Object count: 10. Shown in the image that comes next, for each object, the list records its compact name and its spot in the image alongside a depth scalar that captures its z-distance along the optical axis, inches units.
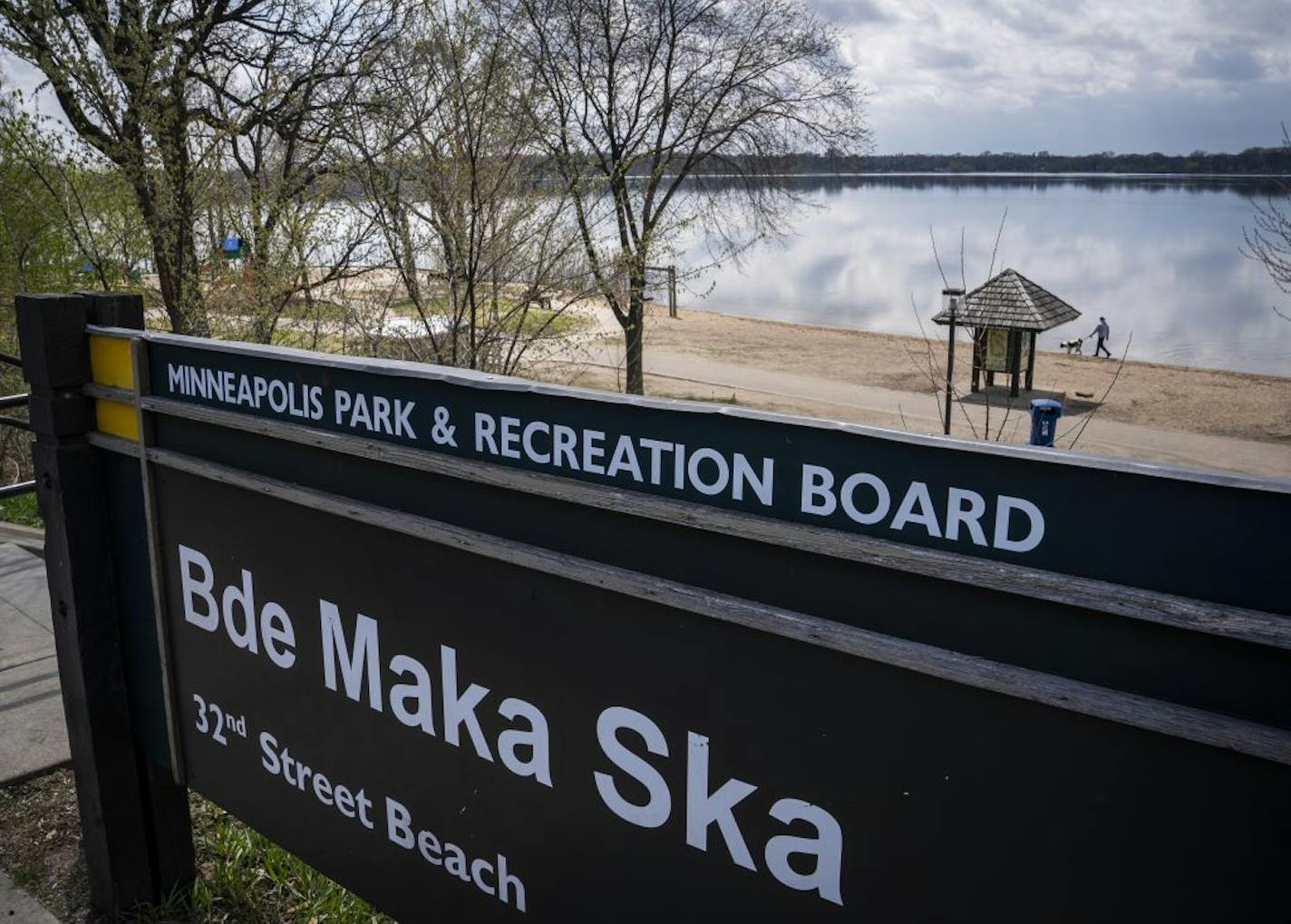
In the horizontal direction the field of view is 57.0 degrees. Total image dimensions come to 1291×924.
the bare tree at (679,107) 875.4
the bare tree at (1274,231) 690.2
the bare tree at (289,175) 435.2
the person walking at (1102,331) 1679.4
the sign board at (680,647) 61.6
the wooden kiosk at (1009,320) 1198.9
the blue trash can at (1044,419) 599.2
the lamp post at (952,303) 740.4
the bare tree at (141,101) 431.2
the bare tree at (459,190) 430.0
